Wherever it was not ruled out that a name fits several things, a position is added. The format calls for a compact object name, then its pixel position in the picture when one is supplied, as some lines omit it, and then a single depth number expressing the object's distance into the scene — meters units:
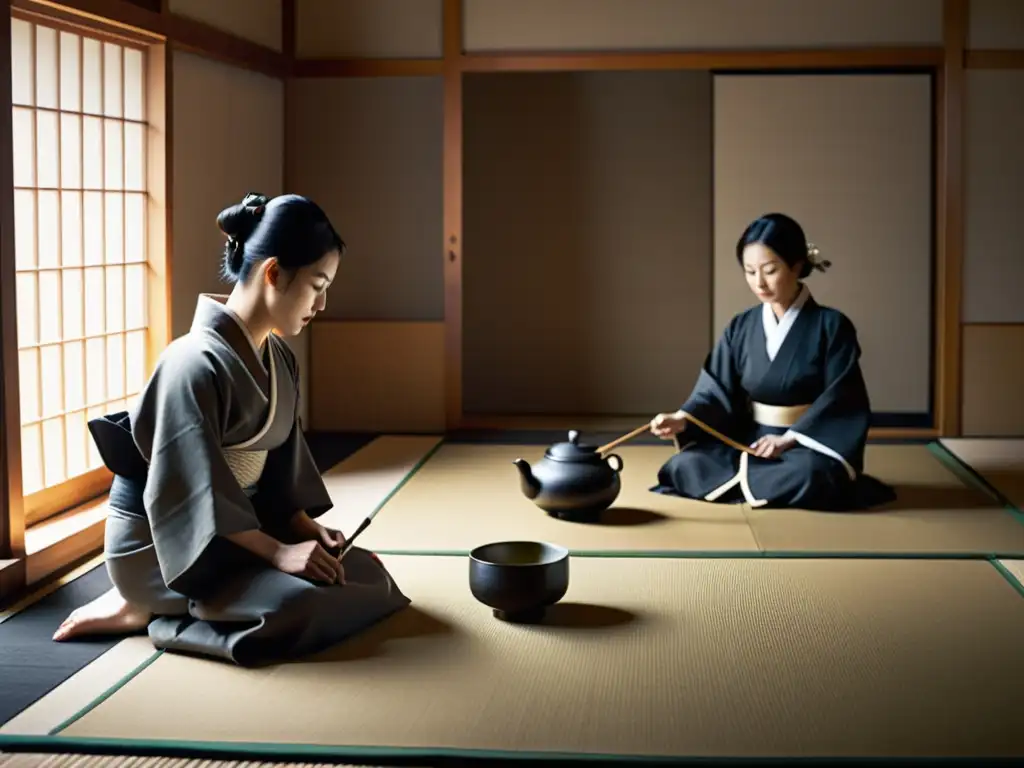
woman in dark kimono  4.68
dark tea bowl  3.14
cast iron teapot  4.38
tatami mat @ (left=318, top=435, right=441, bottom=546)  4.63
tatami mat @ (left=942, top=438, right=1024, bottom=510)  5.06
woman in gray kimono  2.92
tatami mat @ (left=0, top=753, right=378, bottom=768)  2.37
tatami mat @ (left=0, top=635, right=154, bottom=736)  2.56
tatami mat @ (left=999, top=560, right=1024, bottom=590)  3.66
